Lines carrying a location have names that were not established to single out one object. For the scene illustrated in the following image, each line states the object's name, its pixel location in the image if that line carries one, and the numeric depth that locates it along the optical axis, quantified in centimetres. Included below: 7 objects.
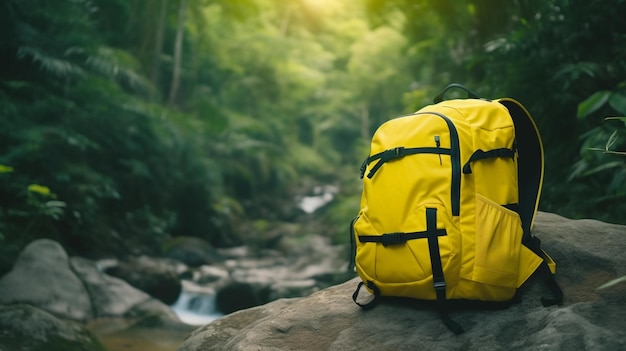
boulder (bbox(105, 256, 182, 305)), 752
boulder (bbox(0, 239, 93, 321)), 558
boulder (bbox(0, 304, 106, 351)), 384
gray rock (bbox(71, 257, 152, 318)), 620
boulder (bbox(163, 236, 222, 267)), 1022
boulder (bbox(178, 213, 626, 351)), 177
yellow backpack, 191
